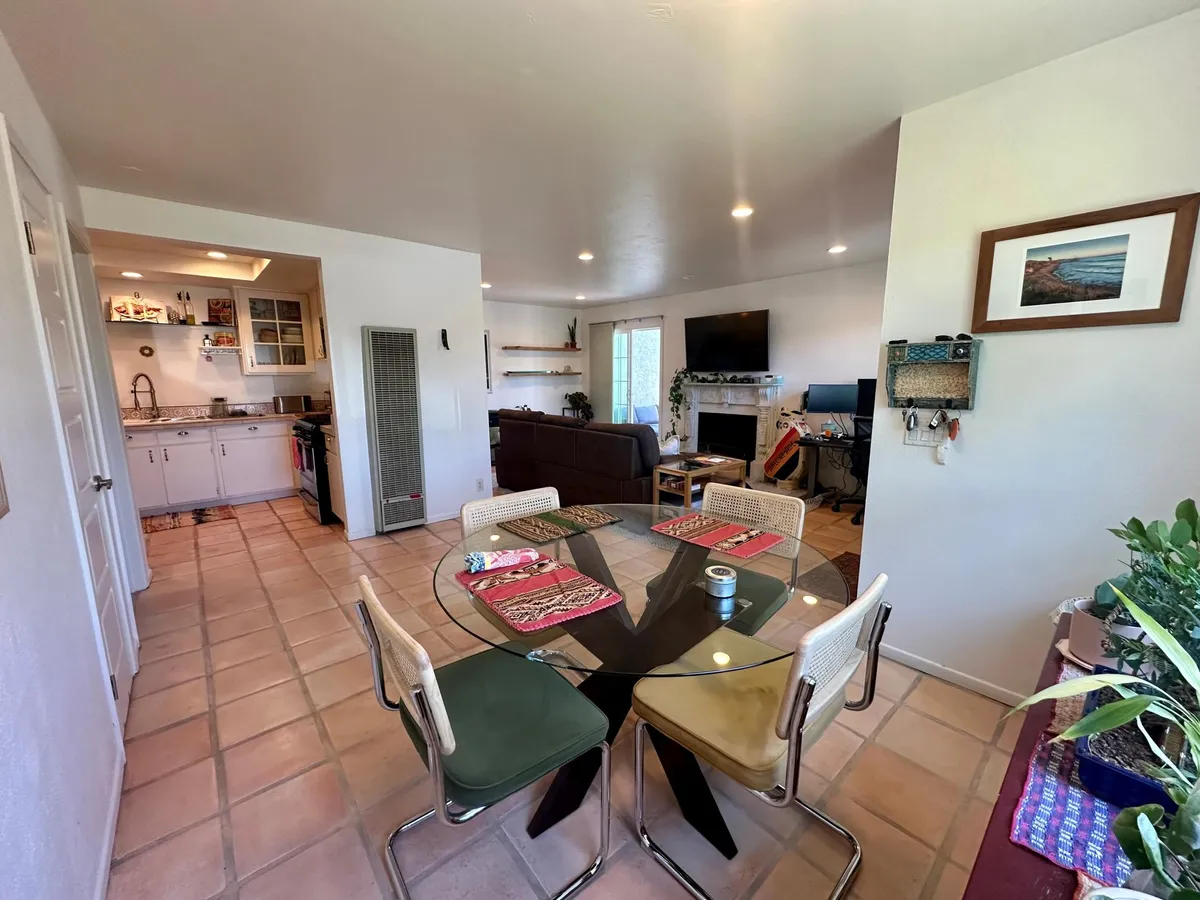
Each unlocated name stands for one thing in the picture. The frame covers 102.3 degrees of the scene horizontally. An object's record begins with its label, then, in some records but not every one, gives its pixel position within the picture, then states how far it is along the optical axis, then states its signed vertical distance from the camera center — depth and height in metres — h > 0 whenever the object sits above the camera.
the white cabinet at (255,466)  4.67 -0.84
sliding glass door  6.99 +0.10
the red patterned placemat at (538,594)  1.35 -0.65
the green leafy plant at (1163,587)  0.77 -0.36
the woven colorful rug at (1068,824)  0.68 -0.68
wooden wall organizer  1.89 +0.00
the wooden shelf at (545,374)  7.22 +0.07
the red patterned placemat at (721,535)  1.83 -0.63
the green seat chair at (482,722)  1.01 -0.88
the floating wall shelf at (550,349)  7.14 +0.46
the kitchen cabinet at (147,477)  4.18 -0.82
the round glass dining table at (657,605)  1.26 -0.69
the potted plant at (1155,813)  0.47 -0.44
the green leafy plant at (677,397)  6.33 -0.27
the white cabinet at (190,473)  4.35 -0.83
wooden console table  0.65 -0.69
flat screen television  5.51 +0.41
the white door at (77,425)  1.62 -0.16
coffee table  4.01 -0.83
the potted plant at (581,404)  7.77 -0.41
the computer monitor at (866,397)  4.37 -0.20
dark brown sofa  4.04 -0.72
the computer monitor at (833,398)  4.82 -0.23
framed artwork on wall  1.50 +0.35
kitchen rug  4.14 -1.22
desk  4.46 -0.69
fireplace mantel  5.63 -0.33
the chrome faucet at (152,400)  4.56 -0.16
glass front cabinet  4.79 +0.50
